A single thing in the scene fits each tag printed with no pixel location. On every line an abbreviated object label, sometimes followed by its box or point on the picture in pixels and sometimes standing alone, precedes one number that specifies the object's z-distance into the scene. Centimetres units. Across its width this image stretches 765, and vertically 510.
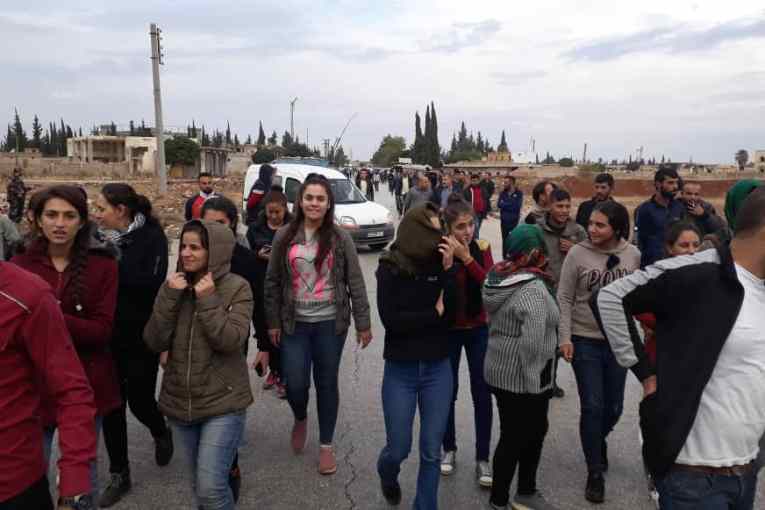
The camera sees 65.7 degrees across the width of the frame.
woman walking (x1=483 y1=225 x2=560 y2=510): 318
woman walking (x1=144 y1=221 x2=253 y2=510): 287
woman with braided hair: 278
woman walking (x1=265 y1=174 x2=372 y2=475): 378
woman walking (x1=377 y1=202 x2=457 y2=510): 312
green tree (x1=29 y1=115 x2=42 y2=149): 10125
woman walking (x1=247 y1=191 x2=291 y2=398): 498
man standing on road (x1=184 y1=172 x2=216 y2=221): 728
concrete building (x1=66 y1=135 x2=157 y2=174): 8131
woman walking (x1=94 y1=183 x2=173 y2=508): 350
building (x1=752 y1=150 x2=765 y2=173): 10548
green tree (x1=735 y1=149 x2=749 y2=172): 9706
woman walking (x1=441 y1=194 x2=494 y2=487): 356
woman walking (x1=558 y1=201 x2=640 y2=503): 362
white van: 1301
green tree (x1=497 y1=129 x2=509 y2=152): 14835
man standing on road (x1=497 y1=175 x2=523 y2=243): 1106
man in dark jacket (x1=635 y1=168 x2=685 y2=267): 600
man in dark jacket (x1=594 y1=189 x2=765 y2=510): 190
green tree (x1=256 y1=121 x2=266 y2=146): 14212
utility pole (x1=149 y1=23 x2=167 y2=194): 2139
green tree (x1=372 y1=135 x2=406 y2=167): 12486
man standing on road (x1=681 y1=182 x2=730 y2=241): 581
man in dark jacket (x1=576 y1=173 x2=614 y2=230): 681
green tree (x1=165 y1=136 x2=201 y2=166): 6041
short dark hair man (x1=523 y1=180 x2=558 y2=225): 544
